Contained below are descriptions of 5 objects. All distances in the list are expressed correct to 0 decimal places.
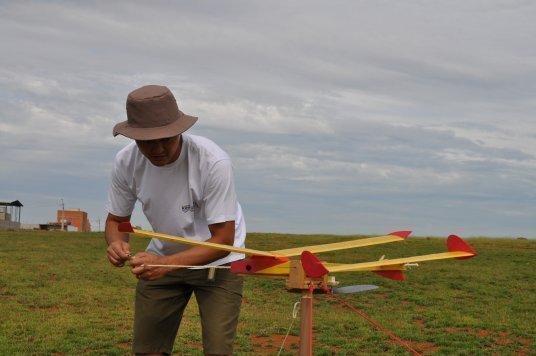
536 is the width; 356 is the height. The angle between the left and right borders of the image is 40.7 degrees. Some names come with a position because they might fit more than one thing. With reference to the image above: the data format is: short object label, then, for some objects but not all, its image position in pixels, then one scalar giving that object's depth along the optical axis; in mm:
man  3930
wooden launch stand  3273
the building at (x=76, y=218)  53844
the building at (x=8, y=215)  50897
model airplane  3182
